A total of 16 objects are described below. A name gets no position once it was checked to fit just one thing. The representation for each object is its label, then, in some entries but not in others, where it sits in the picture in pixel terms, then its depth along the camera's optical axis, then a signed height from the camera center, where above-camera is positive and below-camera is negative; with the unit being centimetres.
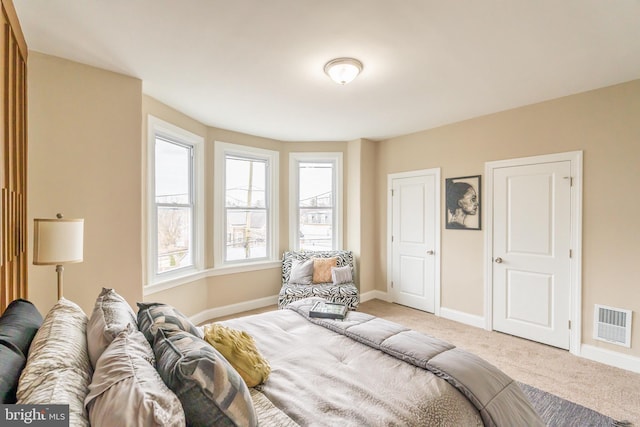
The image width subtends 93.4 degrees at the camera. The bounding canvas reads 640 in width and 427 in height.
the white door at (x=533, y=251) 309 -43
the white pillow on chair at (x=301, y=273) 425 -87
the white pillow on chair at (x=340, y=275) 427 -91
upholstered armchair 397 -93
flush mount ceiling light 230 +112
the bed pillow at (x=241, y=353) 134 -66
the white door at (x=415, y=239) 422 -41
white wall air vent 270 -104
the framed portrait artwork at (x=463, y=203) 376 +12
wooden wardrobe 163 +32
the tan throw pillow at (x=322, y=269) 429 -82
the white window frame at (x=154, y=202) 313 +11
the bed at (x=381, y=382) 120 -78
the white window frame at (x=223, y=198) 409 +19
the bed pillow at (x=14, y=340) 81 -46
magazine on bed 210 -71
